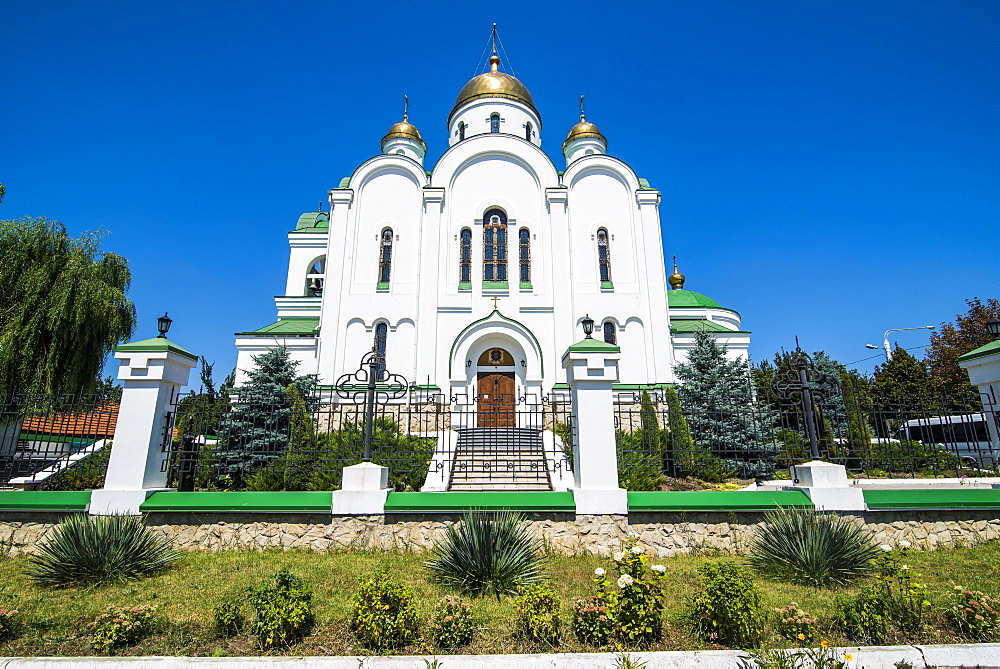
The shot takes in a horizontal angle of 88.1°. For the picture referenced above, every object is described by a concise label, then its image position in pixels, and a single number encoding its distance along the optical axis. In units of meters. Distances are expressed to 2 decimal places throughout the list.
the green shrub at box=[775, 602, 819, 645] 3.90
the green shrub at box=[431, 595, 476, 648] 4.09
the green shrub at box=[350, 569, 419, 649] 4.09
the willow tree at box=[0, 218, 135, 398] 13.69
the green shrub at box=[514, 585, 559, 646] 4.14
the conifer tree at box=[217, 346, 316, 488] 11.27
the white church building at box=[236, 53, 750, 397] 18.30
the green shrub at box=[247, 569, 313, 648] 4.04
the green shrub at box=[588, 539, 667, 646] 4.13
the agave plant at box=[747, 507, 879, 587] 5.62
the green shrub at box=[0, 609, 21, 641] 4.14
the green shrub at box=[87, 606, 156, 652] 3.99
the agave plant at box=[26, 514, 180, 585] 5.64
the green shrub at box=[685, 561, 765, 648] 4.01
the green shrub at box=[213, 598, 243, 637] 4.24
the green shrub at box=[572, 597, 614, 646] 4.15
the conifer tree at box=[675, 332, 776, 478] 12.91
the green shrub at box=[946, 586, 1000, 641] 4.05
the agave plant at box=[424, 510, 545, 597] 5.47
